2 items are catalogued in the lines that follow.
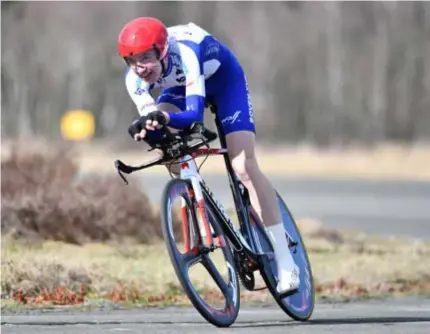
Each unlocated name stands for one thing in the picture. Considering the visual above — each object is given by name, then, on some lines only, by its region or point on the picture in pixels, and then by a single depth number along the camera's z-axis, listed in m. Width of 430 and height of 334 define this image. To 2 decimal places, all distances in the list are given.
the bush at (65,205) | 26.97
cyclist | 15.83
